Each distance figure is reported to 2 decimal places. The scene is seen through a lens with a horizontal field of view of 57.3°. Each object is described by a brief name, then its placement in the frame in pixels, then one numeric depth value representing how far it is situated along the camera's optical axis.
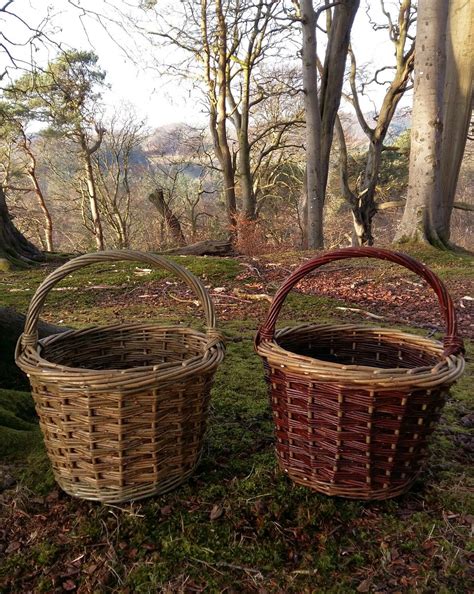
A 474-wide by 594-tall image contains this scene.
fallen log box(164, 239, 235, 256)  8.06
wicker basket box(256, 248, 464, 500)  1.29
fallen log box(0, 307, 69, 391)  2.09
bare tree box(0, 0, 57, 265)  6.11
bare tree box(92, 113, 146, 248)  19.90
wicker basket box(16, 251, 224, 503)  1.29
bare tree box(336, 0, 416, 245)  10.40
